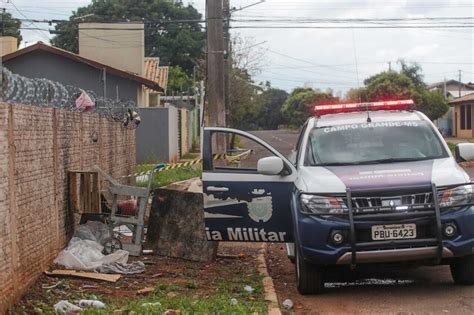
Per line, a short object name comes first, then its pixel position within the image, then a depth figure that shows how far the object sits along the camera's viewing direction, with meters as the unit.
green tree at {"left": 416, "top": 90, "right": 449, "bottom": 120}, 49.34
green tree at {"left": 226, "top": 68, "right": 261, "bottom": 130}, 43.38
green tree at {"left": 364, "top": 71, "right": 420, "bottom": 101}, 46.91
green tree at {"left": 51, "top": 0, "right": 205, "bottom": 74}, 65.12
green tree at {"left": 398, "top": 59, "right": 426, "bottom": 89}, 64.38
